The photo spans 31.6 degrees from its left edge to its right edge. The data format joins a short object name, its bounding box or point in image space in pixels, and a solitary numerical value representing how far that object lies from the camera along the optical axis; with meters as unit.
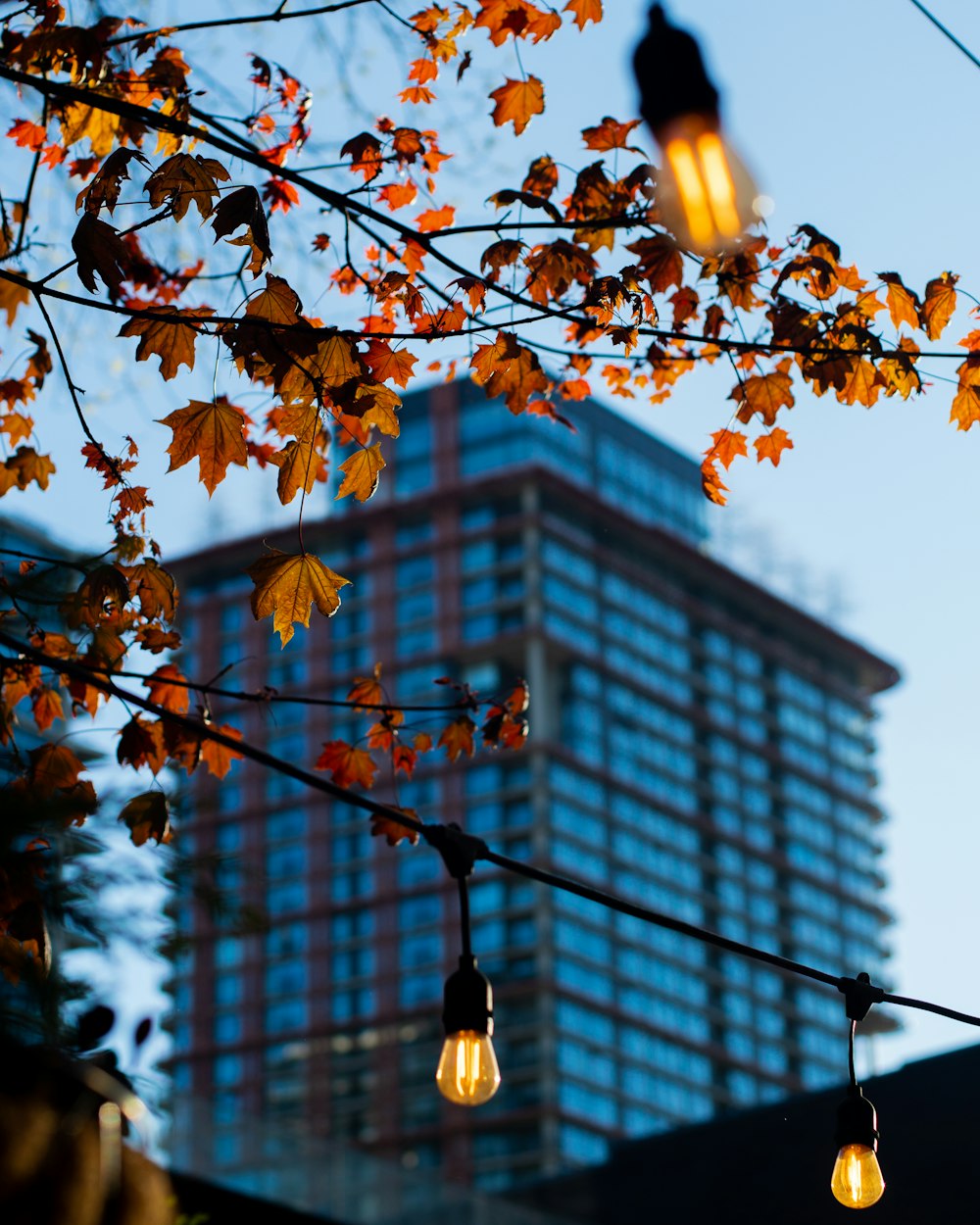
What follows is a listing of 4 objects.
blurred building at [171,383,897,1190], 79.00
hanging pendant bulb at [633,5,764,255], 3.08
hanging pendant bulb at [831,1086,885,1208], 4.53
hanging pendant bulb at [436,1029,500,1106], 3.86
